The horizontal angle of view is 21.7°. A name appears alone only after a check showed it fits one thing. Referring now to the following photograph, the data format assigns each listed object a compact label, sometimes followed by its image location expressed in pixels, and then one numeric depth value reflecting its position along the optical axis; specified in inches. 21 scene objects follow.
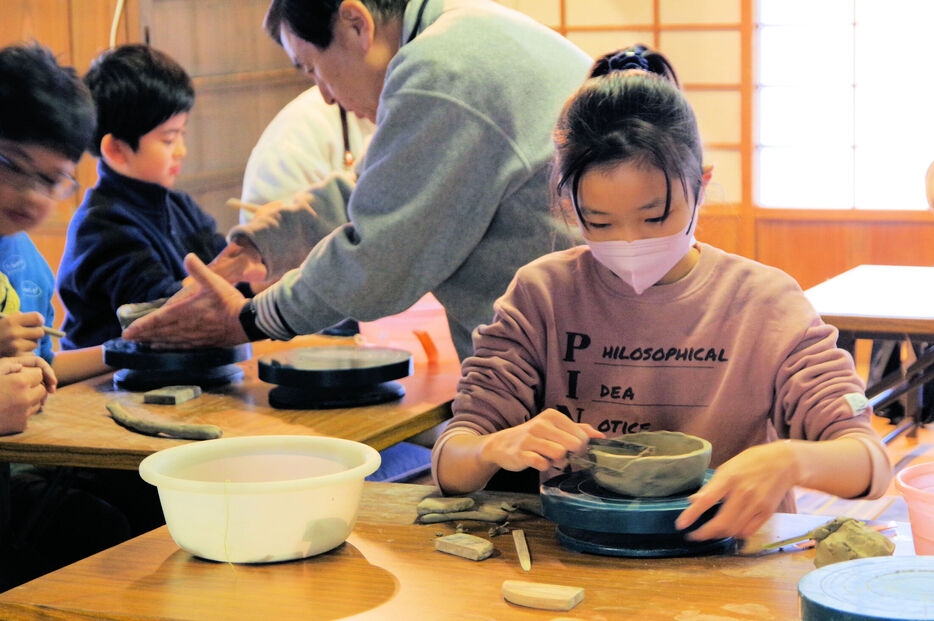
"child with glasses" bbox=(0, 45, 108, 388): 146.1
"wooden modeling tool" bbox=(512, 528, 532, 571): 114.3
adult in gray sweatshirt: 143.7
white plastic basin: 112.9
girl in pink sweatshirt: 123.4
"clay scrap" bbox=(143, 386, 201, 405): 149.4
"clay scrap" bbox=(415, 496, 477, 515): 121.5
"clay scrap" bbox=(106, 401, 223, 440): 138.7
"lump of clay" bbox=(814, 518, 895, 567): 110.4
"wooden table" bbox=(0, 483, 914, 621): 109.1
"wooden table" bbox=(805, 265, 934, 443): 205.1
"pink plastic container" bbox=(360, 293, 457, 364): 168.1
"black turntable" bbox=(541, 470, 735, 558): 114.5
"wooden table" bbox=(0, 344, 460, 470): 138.1
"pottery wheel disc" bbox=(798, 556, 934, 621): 98.1
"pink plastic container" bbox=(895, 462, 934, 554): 112.5
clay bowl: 115.1
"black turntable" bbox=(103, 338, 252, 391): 154.7
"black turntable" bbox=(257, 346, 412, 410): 148.2
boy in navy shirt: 179.5
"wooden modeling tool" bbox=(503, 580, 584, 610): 108.6
